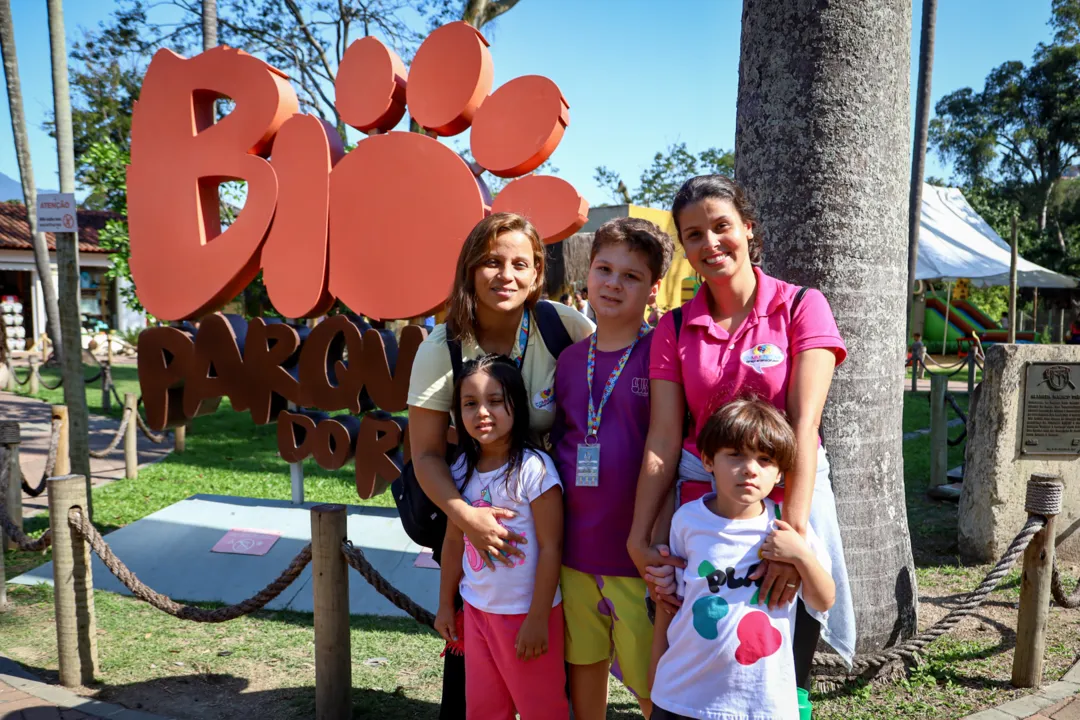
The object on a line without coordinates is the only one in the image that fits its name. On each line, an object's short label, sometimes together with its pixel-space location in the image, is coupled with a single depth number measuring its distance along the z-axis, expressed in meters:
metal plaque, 4.92
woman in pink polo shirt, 1.92
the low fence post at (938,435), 6.76
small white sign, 5.24
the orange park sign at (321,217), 4.70
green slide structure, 23.88
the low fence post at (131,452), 8.10
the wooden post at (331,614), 3.08
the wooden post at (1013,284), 12.51
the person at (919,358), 14.73
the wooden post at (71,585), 3.52
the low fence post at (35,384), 14.98
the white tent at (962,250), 17.47
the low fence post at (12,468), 5.26
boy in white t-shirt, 1.81
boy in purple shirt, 2.08
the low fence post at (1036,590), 3.28
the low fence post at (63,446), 6.26
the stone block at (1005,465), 4.92
